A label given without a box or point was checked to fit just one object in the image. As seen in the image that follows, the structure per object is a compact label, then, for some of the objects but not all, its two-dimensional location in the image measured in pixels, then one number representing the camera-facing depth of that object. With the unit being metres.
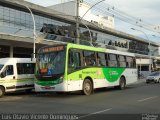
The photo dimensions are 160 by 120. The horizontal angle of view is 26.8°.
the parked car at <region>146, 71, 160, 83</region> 40.78
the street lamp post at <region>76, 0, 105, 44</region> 30.62
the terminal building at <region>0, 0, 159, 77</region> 37.56
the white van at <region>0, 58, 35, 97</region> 21.17
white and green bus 18.92
